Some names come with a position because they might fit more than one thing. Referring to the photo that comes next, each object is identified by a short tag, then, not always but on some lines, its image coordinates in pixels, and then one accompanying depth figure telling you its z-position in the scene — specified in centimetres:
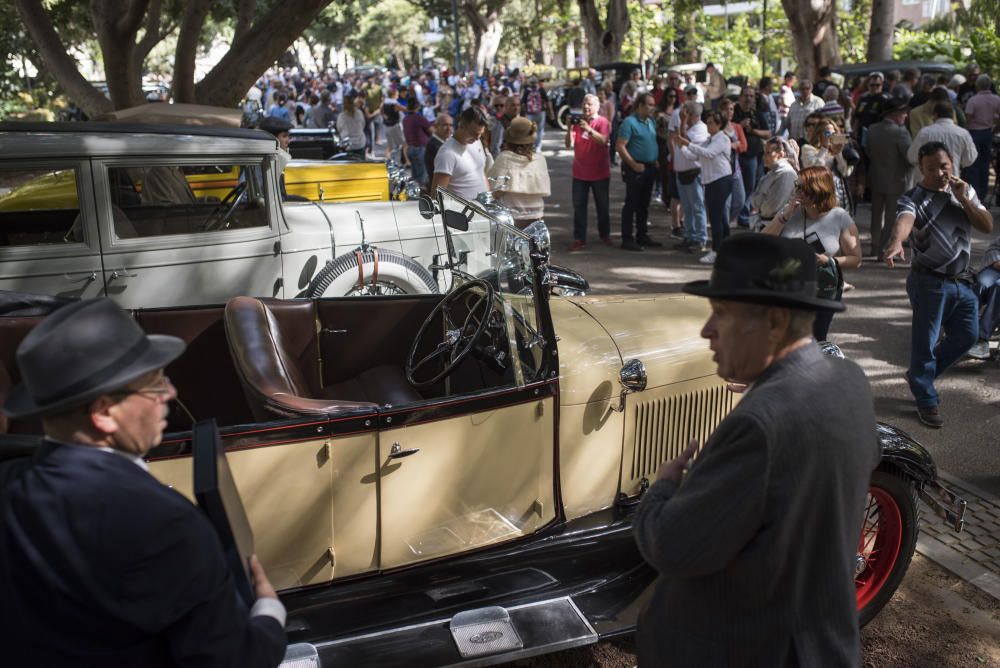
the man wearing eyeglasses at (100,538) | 165
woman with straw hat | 841
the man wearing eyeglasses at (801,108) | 1320
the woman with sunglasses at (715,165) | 982
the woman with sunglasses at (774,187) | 748
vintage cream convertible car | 314
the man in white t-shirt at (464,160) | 823
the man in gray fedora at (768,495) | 184
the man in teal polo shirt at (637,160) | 1057
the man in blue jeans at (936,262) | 551
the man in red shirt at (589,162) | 1027
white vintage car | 554
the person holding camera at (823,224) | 559
